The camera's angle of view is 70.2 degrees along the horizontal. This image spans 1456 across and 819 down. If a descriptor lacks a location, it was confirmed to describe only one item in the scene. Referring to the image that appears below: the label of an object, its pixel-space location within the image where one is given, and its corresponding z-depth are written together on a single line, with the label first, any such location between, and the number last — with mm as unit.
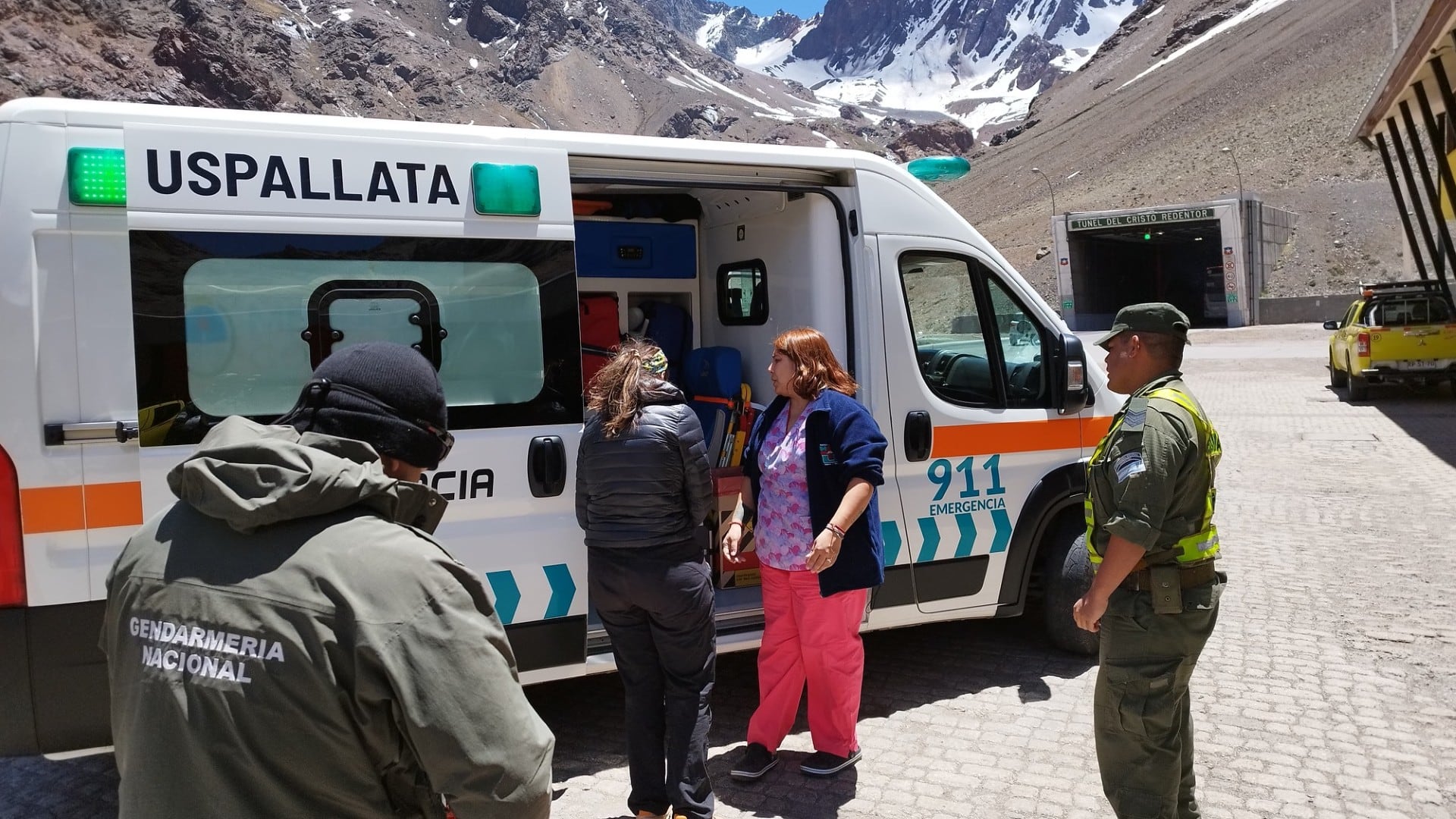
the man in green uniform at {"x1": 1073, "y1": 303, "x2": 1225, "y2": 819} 2980
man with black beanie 1407
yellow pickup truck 16438
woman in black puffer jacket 3475
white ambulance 3193
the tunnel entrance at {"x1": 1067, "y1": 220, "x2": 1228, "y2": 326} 50094
